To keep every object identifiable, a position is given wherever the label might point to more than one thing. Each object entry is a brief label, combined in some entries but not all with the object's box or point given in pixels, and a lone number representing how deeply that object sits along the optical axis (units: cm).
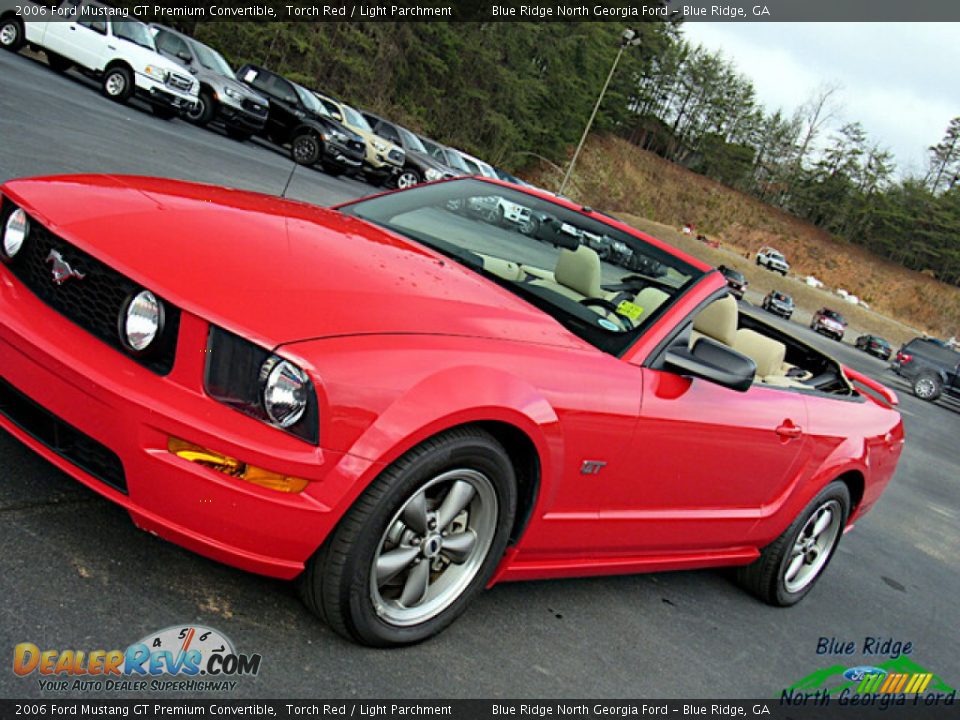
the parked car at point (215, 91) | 2002
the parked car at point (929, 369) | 2848
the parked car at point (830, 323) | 4653
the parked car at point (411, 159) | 2684
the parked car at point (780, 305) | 4728
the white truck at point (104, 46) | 1803
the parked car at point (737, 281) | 4119
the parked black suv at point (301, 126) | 2328
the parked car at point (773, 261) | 6631
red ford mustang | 242
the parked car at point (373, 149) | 2520
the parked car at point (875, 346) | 4300
